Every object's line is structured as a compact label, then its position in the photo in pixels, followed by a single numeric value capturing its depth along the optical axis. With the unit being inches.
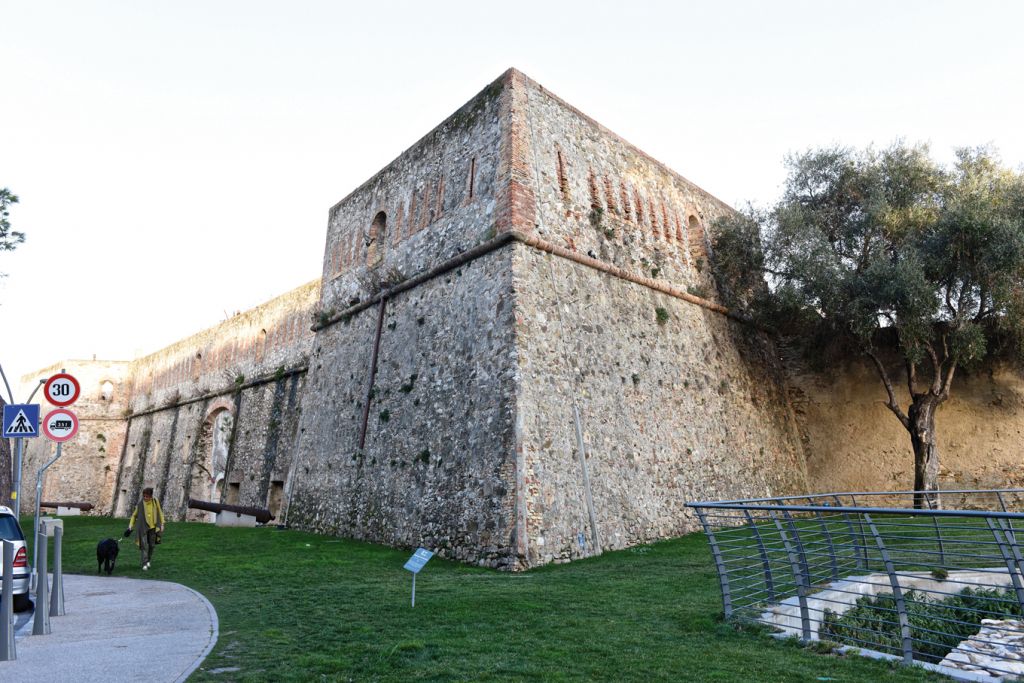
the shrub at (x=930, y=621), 266.5
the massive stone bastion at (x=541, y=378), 430.6
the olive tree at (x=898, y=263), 544.4
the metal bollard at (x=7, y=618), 198.1
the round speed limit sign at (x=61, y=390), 300.4
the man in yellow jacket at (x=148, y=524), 405.1
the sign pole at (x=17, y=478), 290.6
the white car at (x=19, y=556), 283.7
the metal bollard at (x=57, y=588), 256.8
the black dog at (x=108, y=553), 406.3
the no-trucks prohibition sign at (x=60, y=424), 307.9
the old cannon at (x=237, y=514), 684.7
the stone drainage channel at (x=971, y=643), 190.9
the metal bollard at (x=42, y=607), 236.2
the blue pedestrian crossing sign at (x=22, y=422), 293.4
